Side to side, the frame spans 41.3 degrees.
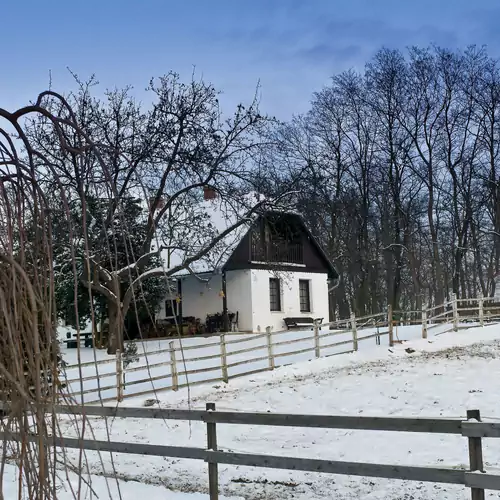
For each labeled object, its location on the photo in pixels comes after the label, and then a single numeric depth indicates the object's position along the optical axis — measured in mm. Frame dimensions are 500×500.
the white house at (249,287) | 27641
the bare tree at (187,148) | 18750
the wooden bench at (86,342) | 23812
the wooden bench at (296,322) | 29000
